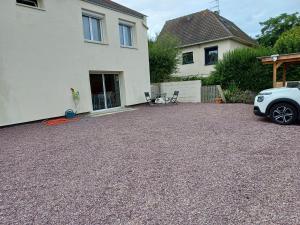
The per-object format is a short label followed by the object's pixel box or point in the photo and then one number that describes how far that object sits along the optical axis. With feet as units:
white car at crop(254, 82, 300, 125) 22.79
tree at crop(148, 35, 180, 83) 57.62
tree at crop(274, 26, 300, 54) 41.17
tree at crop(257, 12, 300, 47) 89.15
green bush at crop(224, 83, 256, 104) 43.68
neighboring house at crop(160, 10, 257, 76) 66.33
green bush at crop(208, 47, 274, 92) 43.79
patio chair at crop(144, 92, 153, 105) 48.20
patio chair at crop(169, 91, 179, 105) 49.03
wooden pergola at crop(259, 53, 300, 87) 30.76
